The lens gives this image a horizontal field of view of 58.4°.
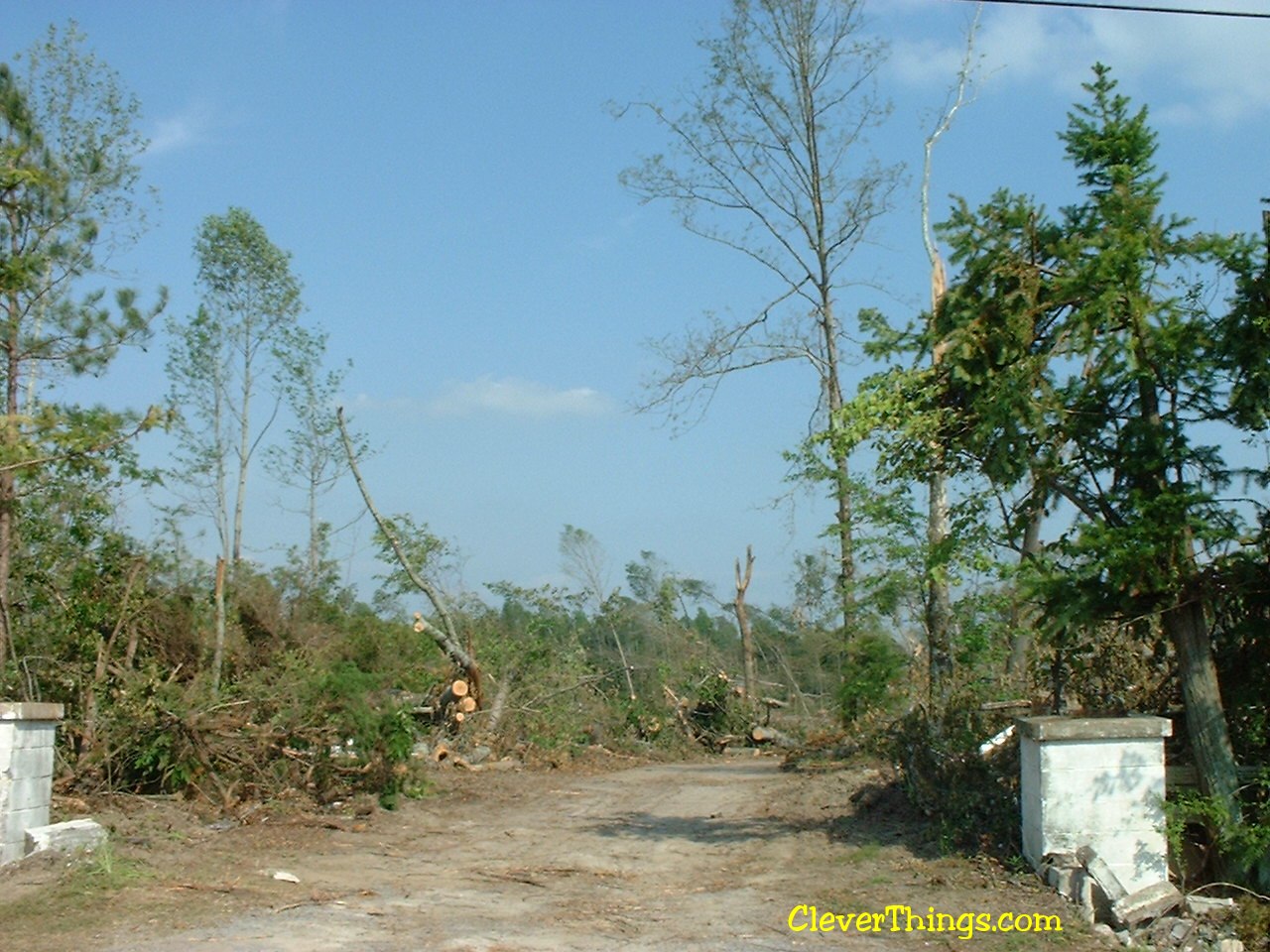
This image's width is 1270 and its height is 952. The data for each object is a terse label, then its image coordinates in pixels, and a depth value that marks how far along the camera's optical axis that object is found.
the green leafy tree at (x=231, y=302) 29.53
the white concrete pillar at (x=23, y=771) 8.55
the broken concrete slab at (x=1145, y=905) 7.46
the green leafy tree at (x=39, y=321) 10.42
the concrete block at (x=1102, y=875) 7.58
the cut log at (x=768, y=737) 22.09
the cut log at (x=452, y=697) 17.44
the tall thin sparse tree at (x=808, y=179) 22.64
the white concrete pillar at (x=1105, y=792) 7.95
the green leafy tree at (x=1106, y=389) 8.38
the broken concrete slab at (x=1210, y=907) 7.73
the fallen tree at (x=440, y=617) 17.84
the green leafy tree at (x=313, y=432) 28.85
